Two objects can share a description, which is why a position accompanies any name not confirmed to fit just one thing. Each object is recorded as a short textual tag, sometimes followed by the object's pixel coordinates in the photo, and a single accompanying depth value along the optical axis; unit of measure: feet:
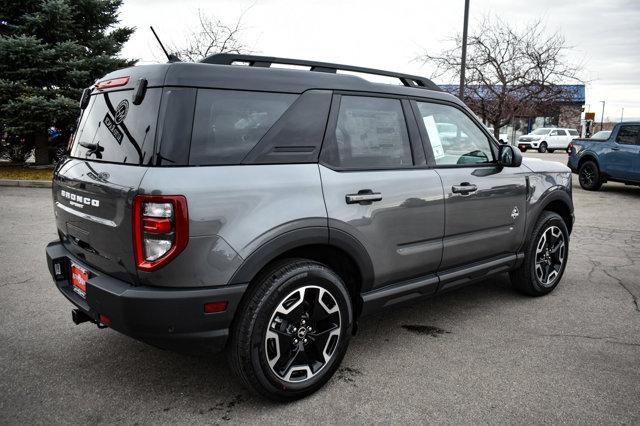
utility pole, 44.14
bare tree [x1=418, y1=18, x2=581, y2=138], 61.67
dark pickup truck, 37.73
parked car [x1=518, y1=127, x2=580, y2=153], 112.88
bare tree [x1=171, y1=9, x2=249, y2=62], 58.39
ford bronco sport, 7.75
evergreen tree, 41.22
